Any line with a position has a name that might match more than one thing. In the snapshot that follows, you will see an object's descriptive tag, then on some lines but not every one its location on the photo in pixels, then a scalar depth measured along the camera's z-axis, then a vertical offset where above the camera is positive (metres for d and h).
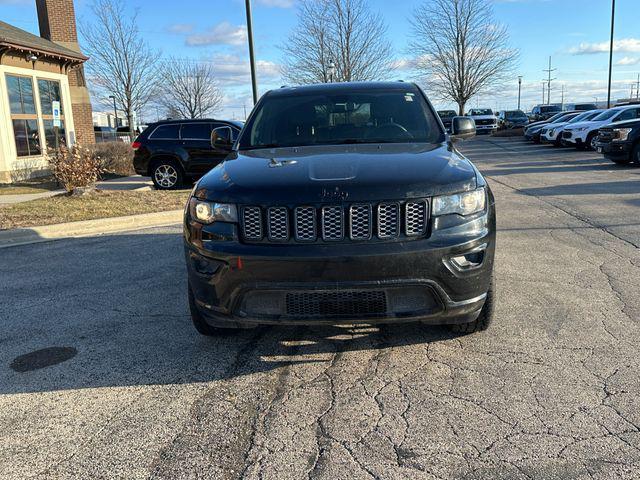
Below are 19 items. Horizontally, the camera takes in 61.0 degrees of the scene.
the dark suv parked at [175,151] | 13.14 -0.26
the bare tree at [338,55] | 27.11 +3.89
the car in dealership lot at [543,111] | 41.72 +1.13
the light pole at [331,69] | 24.47 +2.93
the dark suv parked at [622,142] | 14.84 -0.54
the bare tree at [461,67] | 40.47 +4.65
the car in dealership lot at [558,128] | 23.70 -0.15
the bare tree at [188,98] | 42.91 +3.33
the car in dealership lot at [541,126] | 27.50 -0.04
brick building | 15.31 +1.42
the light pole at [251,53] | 14.23 +2.19
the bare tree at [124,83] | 29.12 +3.27
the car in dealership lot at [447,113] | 40.47 +1.22
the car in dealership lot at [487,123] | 39.69 +0.31
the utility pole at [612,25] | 32.81 +5.77
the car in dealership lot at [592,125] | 20.98 -0.08
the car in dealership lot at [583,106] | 45.72 +1.49
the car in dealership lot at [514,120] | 40.84 +0.54
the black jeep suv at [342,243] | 2.90 -0.59
